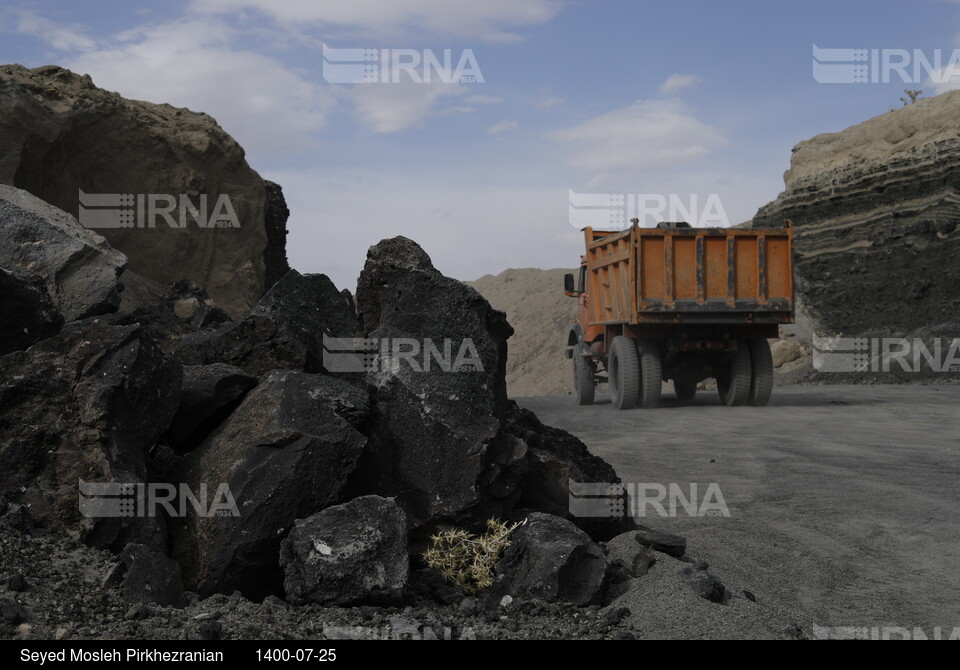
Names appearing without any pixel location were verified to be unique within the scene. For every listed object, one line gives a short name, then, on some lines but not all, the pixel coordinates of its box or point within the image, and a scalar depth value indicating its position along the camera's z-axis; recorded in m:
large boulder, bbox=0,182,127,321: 5.75
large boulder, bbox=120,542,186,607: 3.59
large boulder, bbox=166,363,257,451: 4.77
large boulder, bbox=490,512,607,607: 3.88
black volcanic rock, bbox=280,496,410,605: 3.72
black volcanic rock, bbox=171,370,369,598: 4.14
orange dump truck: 12.87
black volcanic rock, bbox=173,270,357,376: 5.27
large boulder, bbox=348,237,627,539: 4.59
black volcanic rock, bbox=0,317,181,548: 4.02
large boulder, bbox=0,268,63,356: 4.18
